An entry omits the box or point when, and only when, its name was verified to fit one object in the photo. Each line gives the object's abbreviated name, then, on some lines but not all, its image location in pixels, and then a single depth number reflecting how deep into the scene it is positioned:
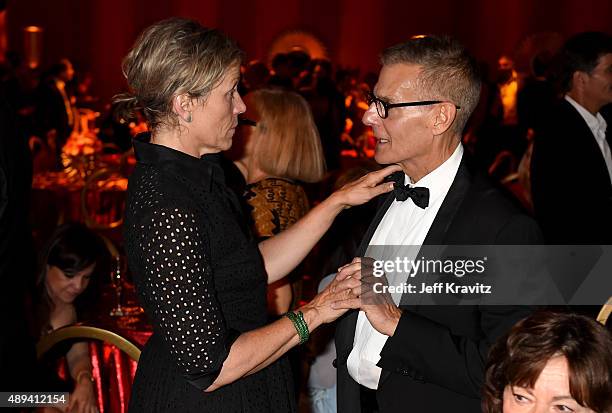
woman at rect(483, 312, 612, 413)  1.59
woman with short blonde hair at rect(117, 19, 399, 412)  1.79
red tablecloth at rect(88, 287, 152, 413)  2.66
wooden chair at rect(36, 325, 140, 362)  2.53
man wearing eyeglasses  1.85
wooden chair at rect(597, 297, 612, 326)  2.72
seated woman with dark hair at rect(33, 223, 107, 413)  3.31
